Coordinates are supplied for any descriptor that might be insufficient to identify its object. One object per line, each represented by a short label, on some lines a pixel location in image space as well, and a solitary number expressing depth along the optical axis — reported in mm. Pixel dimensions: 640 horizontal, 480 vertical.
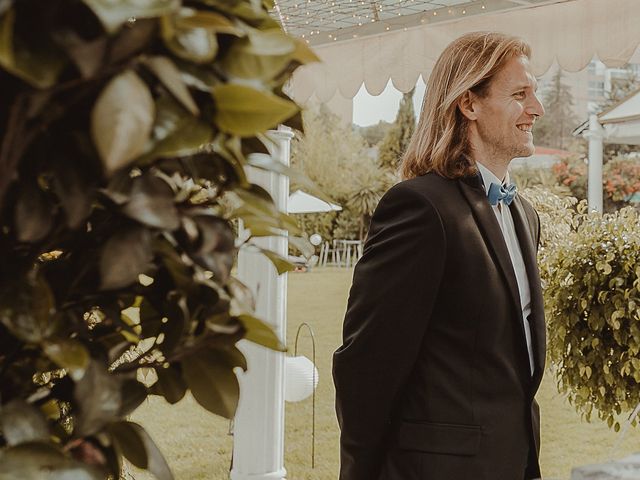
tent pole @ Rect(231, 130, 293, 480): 2547
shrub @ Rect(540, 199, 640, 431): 2600
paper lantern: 4039
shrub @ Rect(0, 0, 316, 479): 400
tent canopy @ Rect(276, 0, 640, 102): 2855
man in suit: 1433
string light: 3158
